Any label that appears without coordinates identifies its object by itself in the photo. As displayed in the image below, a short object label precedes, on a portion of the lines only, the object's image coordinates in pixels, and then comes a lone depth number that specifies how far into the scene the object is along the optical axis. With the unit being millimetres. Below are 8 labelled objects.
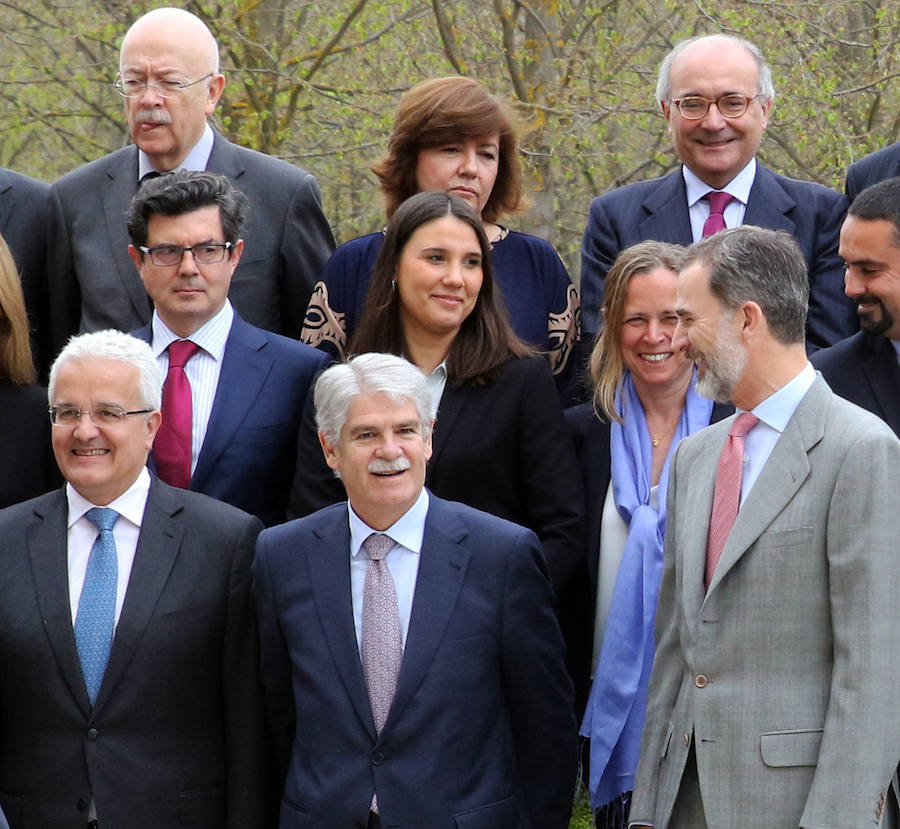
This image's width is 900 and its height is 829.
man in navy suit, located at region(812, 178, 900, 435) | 9406
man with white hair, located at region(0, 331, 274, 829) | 8398
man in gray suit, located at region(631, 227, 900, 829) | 7293
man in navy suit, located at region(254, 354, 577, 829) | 8047
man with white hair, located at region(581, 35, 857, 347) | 10836
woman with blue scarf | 9734
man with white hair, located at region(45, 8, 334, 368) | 11195
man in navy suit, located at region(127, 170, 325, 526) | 9875
